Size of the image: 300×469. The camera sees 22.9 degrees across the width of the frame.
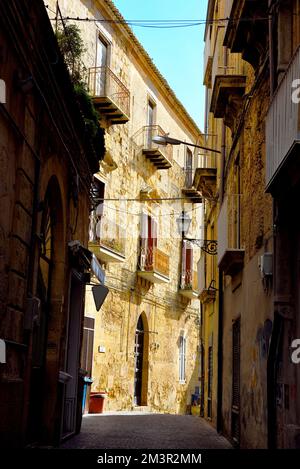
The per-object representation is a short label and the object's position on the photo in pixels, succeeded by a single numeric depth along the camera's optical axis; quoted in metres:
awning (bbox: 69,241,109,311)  11.45
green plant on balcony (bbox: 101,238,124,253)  21.45
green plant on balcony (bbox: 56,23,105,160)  13.23
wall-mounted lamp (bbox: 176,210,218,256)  18.81
